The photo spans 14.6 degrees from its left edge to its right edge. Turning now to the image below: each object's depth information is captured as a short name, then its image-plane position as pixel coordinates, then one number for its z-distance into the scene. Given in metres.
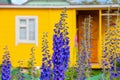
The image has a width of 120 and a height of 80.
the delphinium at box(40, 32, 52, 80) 4.39
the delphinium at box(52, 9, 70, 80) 3.95
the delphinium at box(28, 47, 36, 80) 5.32
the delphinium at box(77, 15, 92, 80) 5.63
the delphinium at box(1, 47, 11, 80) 4.71
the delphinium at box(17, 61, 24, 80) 5.21
